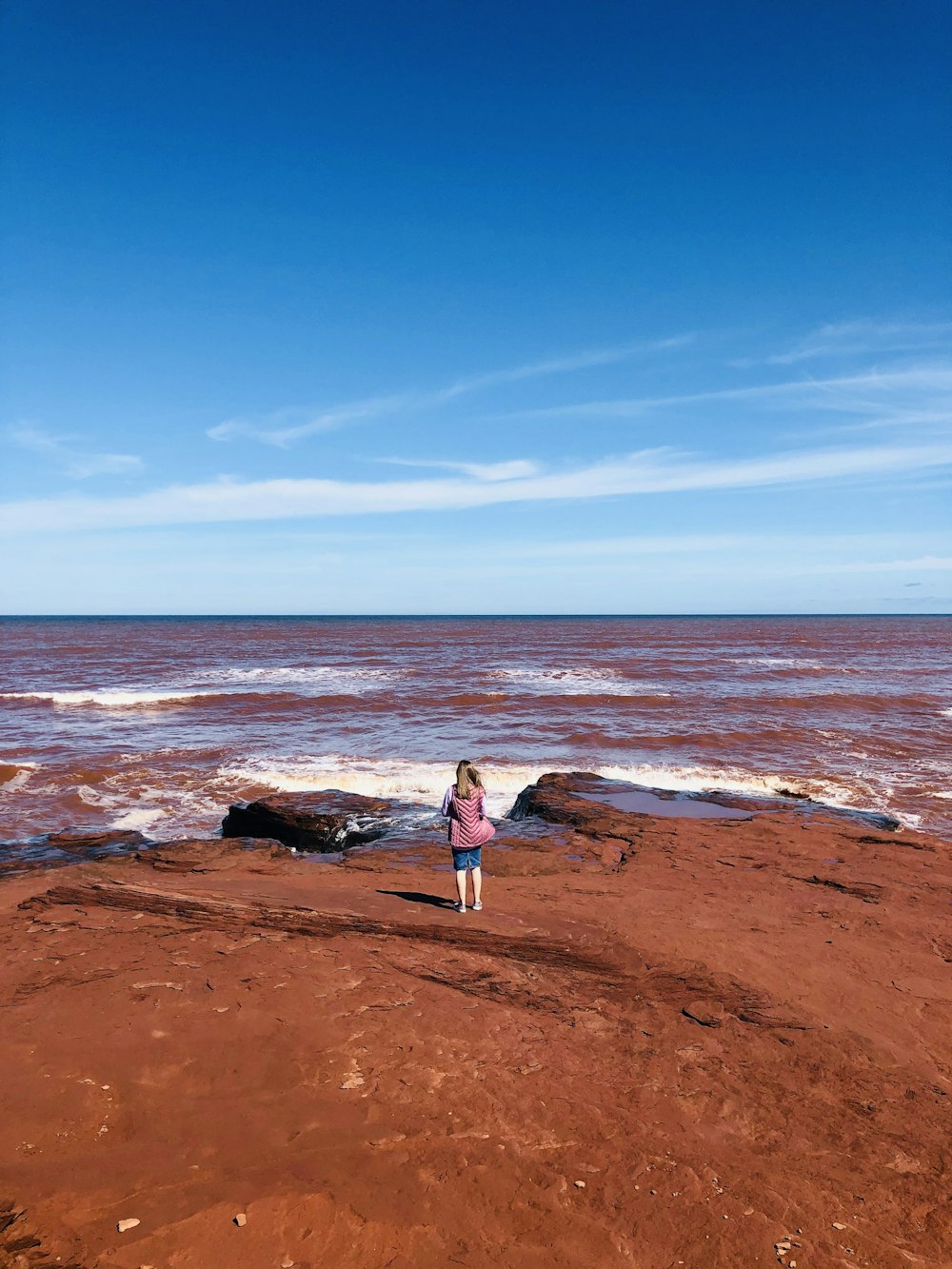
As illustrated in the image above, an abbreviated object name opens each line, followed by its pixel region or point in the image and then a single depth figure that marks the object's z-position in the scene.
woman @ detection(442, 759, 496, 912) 7.78
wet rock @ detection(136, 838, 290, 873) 9.42
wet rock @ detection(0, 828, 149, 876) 9.44
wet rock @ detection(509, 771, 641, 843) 11.21
